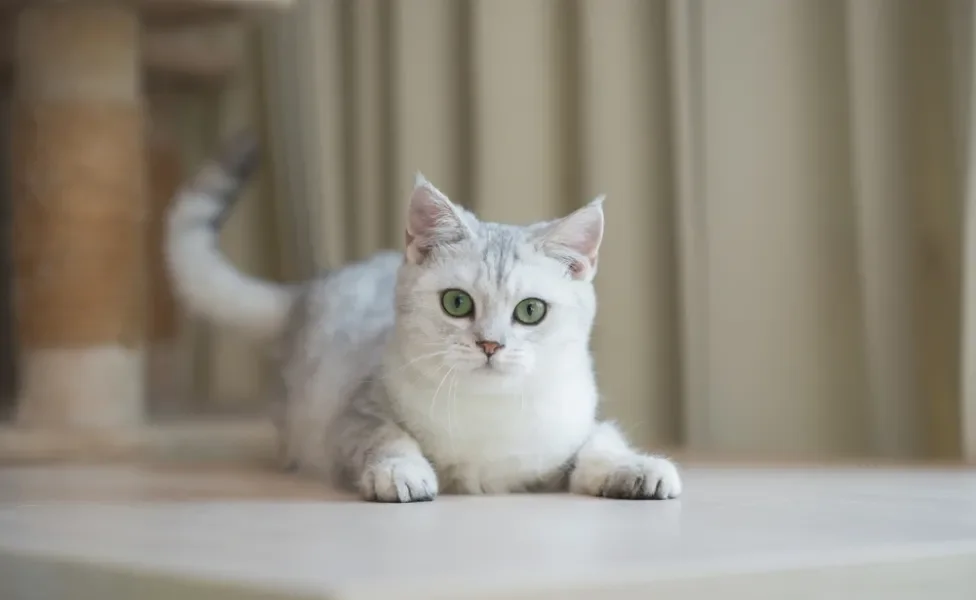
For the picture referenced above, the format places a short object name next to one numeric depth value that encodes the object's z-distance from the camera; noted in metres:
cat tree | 1.71
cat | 1.17
